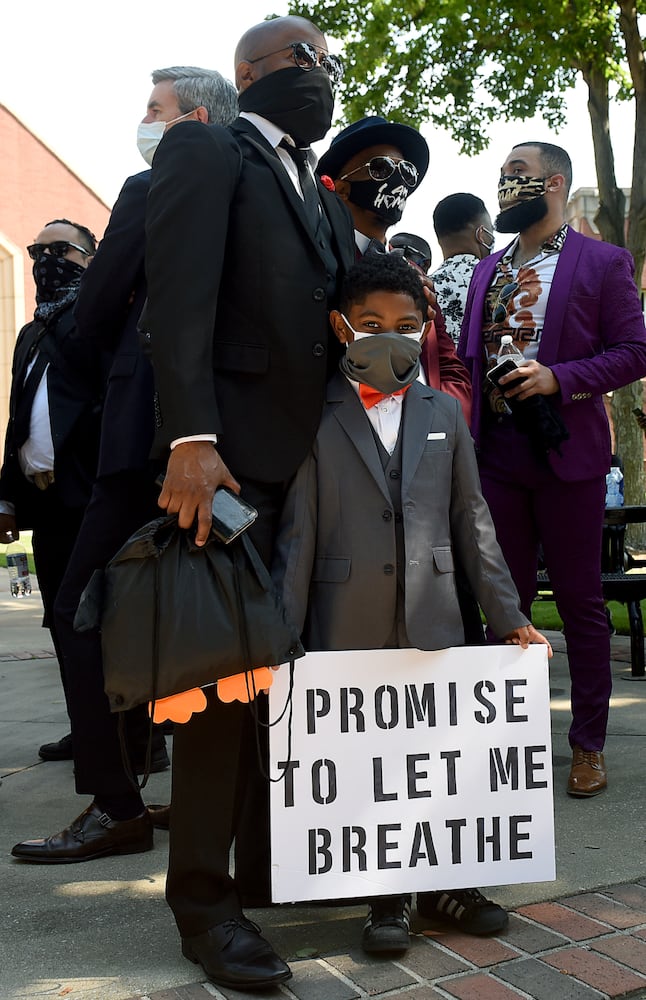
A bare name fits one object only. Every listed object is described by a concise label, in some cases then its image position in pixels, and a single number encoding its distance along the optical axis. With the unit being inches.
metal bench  221.9
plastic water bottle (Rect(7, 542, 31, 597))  211.0
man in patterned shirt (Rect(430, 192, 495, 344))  195.0
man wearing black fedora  127.0
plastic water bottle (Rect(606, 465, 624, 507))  241.9
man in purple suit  152.2
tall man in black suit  98.0
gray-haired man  126.7
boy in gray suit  106.8
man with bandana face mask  163.0
